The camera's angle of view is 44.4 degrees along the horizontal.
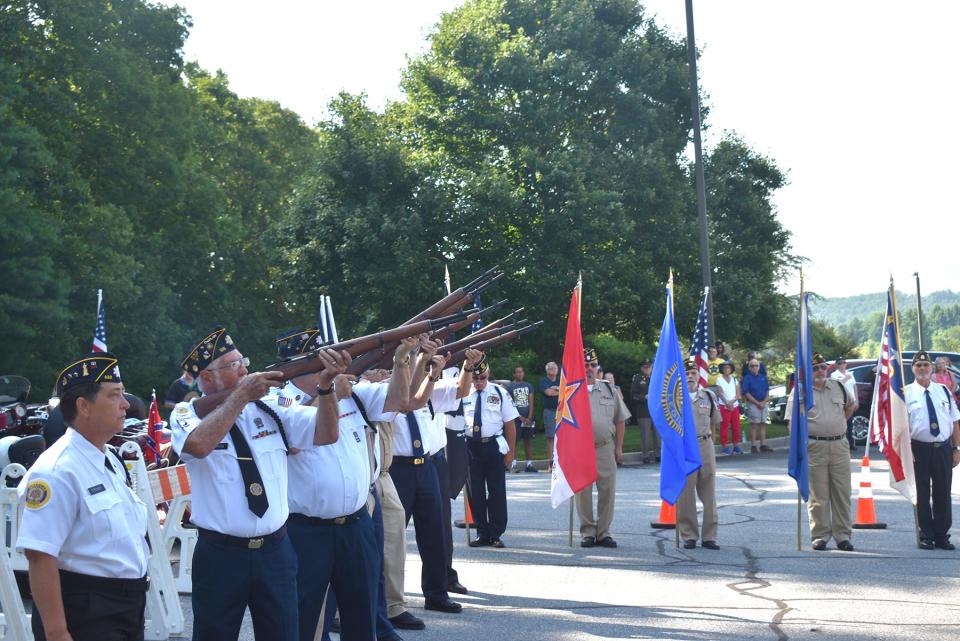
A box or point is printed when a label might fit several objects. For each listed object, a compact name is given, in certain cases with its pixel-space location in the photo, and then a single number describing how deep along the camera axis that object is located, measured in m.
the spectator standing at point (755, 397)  25.17
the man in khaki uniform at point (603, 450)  12.63
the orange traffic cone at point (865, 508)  14.08
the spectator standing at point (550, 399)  21.31
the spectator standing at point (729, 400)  24.31
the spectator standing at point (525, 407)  22.66
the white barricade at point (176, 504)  9.34
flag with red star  12.56
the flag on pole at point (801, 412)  12.30
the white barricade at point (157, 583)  8.28
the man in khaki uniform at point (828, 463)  12.33
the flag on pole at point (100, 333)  18.32
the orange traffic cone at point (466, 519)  12.59
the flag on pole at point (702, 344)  14.40
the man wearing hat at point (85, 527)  4.36
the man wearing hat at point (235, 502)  5.21
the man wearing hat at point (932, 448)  12.36
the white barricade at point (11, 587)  6.92
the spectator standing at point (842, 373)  22.40
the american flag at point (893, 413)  12.51
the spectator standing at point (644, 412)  23.72
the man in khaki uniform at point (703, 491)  12.44
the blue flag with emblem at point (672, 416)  12.37
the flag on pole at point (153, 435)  12.00
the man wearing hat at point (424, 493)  9.03
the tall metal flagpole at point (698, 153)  23.28
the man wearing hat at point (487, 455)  12.72
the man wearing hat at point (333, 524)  6.23
